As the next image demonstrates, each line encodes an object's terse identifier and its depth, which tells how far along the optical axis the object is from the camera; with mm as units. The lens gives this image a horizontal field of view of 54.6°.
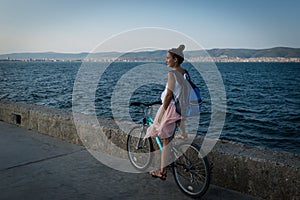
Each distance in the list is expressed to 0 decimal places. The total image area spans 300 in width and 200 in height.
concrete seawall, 3330
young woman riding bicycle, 3635
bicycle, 3520
